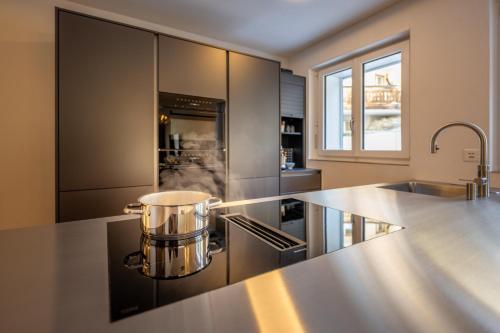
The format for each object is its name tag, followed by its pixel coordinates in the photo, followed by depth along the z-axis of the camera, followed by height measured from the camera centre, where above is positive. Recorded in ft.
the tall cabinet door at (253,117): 7.70 +1.53
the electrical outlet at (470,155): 5.54 +0.21
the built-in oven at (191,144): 6.70 +0.61
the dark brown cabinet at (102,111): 5.54 +1.28
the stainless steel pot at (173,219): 2.07 -0.44
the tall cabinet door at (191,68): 6.64 +2.65
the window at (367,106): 7.35 +1.96
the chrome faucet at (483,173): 4.07 -0.14
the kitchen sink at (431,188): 5.49 -0.53
